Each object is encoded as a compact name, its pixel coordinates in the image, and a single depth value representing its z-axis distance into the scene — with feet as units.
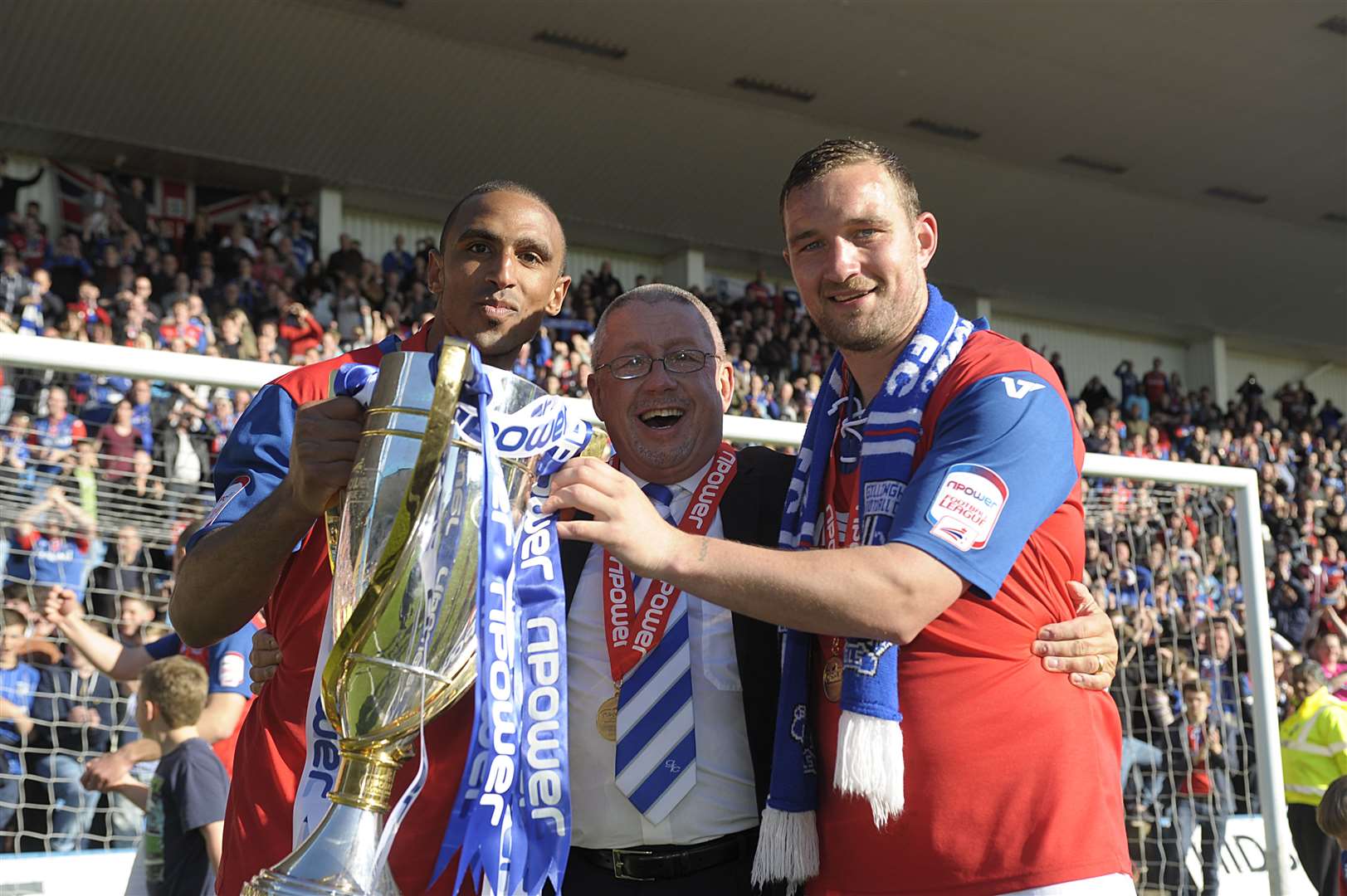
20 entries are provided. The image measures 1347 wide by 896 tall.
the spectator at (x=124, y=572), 21.70
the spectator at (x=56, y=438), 19.29
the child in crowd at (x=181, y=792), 14.66
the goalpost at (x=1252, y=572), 14.55
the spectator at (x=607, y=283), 59.62
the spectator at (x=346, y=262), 50.72
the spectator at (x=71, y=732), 19.33
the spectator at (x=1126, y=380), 78.59
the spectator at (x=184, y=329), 36.45
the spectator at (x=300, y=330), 39.88
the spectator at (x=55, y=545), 20.42
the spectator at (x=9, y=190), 50.55
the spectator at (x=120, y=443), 19.89
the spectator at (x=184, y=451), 20.86
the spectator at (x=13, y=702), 19.10
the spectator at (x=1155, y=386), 79.61
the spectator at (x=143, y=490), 20.59
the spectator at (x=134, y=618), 21.02
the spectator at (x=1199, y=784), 21.99
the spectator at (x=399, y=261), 54.44
